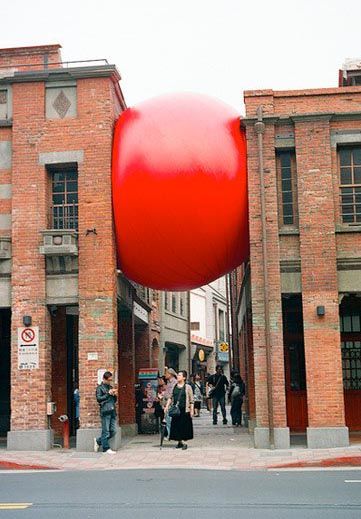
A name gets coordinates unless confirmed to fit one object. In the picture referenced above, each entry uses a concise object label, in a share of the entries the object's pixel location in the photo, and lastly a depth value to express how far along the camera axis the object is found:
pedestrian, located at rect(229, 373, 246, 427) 23.33
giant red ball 16.84
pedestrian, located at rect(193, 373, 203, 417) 29.11
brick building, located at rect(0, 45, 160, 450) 17.28
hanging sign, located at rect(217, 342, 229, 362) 49.34
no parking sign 17.42
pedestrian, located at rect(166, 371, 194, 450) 16.88
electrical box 17.22
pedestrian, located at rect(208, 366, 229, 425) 24.16
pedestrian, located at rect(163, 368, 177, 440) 18.65
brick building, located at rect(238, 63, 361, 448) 16.56
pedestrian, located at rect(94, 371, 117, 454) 16.38
